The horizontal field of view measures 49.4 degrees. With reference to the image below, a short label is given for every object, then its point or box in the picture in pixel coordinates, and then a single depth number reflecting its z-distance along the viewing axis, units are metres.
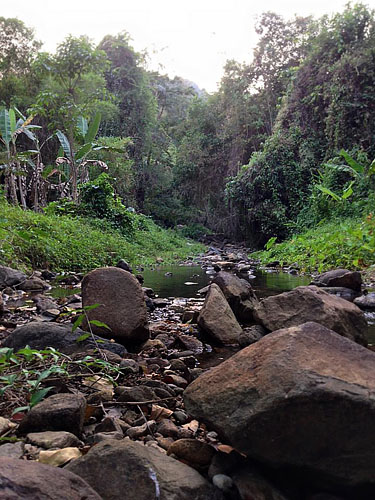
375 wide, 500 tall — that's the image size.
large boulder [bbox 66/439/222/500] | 1.02
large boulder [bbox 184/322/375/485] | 1.04
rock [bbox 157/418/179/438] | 1.49
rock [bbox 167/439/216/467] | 1.27
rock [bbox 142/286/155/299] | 4.81
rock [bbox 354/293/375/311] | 3.95
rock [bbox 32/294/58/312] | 3.80
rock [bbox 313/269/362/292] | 4.82
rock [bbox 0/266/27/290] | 5.23
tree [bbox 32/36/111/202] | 15.24
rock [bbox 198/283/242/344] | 2.93
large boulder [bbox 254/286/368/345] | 2.55
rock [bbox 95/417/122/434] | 1.44
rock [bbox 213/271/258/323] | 3.54
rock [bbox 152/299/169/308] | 4.46
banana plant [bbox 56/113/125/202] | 12.66
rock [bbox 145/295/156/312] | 4.18
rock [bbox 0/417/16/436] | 1.37
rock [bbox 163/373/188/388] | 2.06
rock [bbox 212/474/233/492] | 1.12
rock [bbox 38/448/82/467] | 1.17
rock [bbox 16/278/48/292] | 5.37
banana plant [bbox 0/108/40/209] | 10.82
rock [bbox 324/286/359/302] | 4.59
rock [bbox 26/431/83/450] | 1.27
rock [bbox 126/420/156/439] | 1.46
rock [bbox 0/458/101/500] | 0.86
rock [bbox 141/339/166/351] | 2.73
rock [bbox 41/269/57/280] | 6.58
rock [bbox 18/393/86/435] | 1.38
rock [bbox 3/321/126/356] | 2.27
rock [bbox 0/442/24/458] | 1.20
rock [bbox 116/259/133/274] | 6.60
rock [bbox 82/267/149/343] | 2.73
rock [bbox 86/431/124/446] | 1.35
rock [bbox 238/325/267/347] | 2.68
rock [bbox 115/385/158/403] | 1.74
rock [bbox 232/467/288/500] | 1.05
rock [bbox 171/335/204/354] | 2.78
